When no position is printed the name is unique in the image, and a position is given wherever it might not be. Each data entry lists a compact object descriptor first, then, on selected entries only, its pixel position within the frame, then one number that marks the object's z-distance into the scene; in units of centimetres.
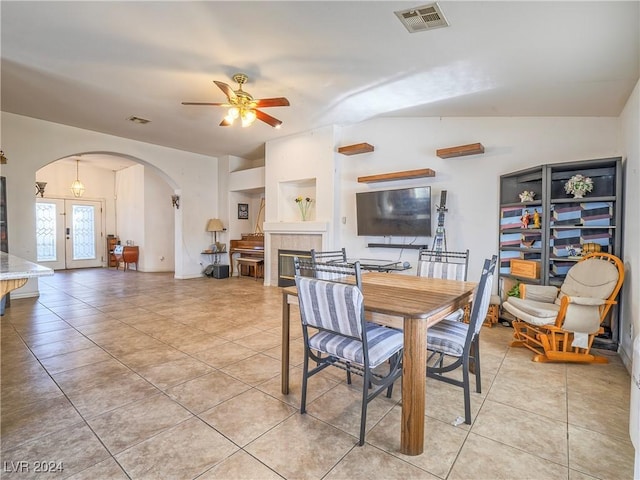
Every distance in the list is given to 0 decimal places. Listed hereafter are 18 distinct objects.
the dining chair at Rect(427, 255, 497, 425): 194
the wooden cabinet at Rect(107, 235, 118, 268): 966
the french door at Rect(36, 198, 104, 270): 884
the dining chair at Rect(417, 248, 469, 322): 286
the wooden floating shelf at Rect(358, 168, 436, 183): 473
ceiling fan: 354
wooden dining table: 168
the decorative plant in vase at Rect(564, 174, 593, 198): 339
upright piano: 759
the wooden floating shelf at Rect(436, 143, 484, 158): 425
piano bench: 743
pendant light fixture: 848
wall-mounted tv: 478
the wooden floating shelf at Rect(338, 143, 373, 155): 520
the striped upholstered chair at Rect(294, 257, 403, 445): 173
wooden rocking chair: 281
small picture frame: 820
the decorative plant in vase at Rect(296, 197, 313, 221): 652
